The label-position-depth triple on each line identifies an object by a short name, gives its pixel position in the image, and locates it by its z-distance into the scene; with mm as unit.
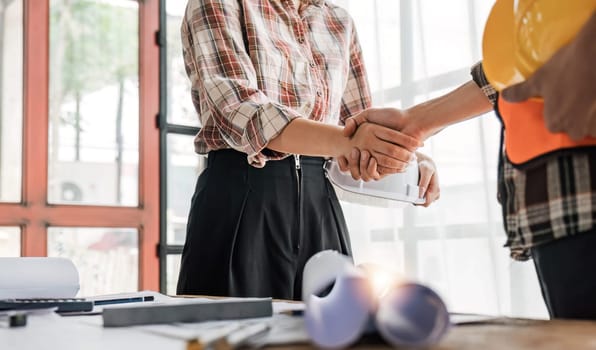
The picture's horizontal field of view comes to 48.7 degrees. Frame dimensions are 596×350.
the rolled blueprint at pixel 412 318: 411
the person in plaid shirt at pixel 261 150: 1333
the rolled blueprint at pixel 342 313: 407
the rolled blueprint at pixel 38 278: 971
